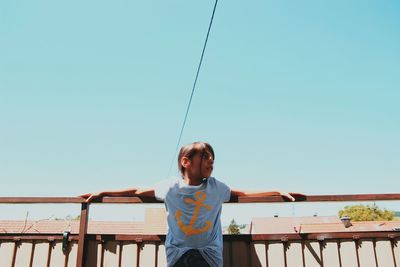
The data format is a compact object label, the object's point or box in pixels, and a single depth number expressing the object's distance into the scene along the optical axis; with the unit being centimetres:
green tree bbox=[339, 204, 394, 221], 4753
